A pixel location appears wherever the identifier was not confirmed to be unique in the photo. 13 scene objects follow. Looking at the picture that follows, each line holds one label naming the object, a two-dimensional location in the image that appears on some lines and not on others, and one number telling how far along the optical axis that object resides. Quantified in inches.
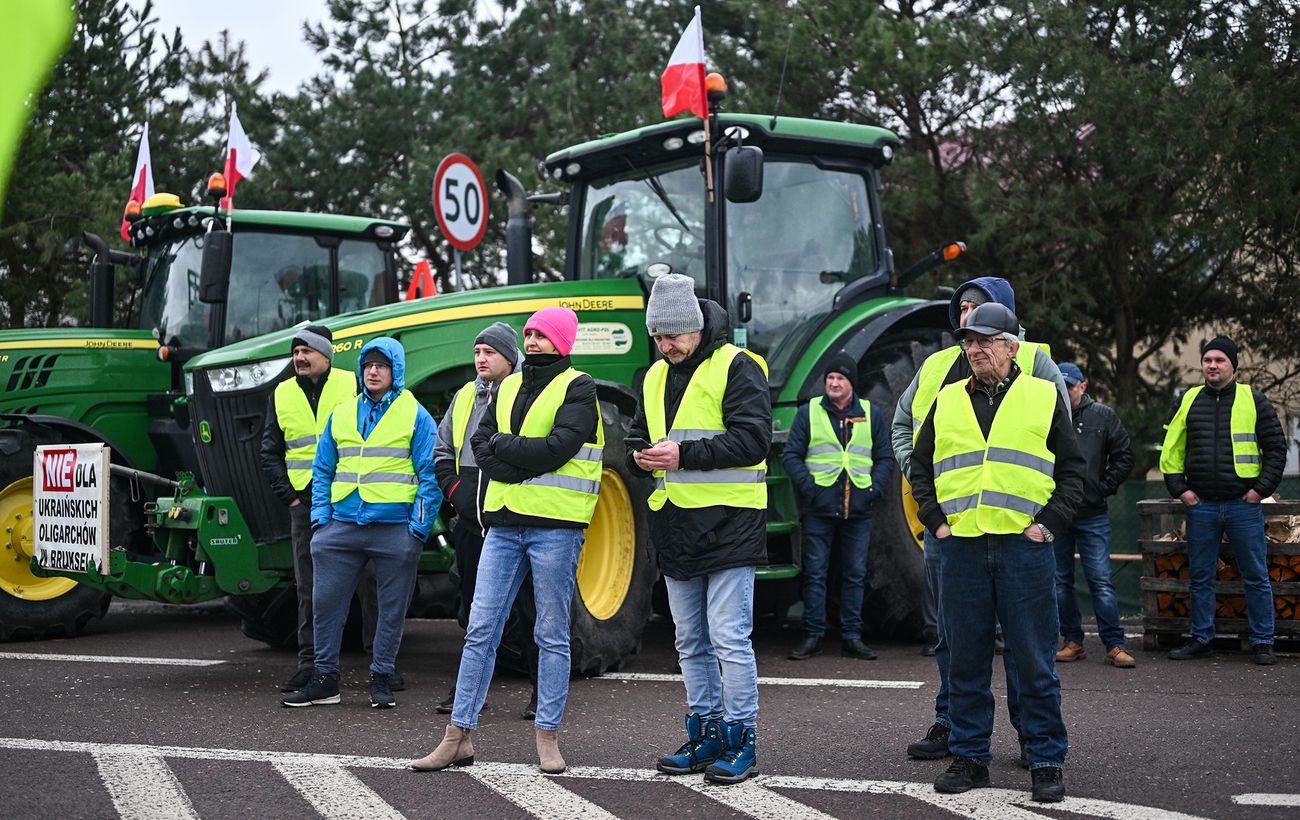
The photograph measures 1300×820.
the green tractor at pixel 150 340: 377.4
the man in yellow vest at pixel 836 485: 338.0
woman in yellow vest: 215.2
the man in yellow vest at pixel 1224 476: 329.1
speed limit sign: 421.4
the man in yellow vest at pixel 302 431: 297.6
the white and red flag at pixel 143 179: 485.1
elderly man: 195.2
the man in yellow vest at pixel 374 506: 277.4
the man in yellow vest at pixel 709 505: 209.2
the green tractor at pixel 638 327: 310.2
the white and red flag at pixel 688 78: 327.3
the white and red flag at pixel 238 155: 406.6
